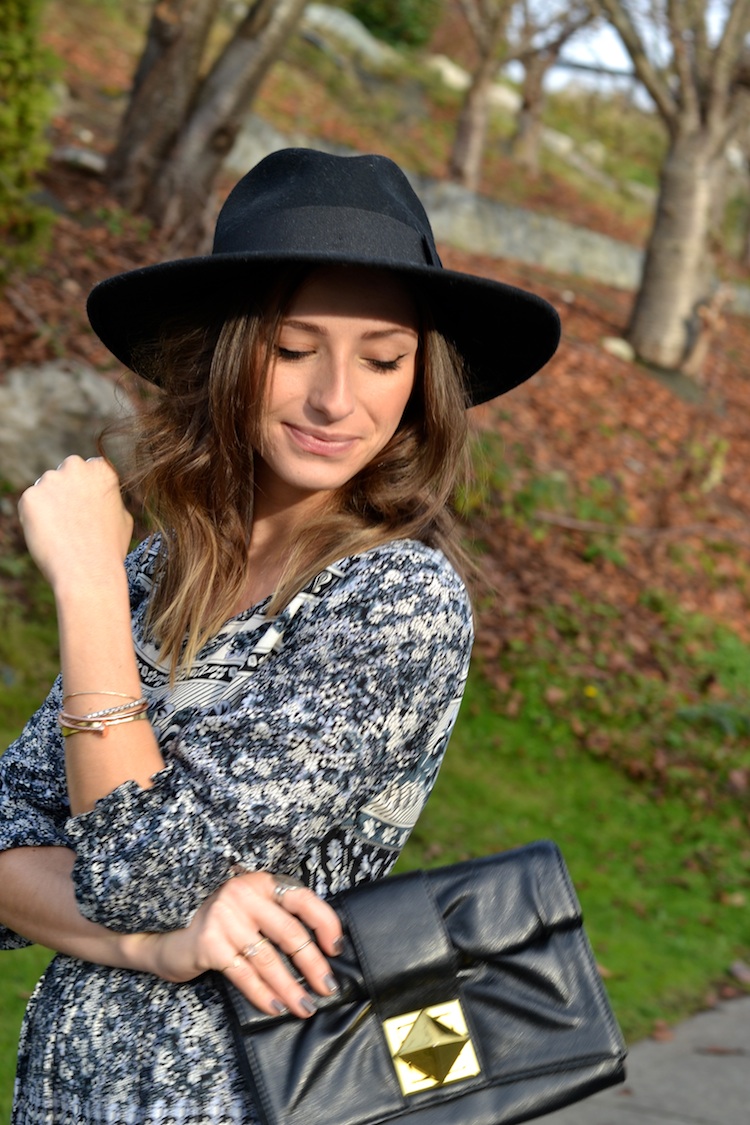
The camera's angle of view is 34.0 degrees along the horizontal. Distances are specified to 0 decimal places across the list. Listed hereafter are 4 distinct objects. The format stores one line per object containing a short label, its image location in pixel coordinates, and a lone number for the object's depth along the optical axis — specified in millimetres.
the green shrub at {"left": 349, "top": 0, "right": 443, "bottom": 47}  24125
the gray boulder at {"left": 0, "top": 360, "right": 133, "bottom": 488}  6426
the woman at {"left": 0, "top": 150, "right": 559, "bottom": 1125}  1549
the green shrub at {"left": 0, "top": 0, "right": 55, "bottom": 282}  7008
